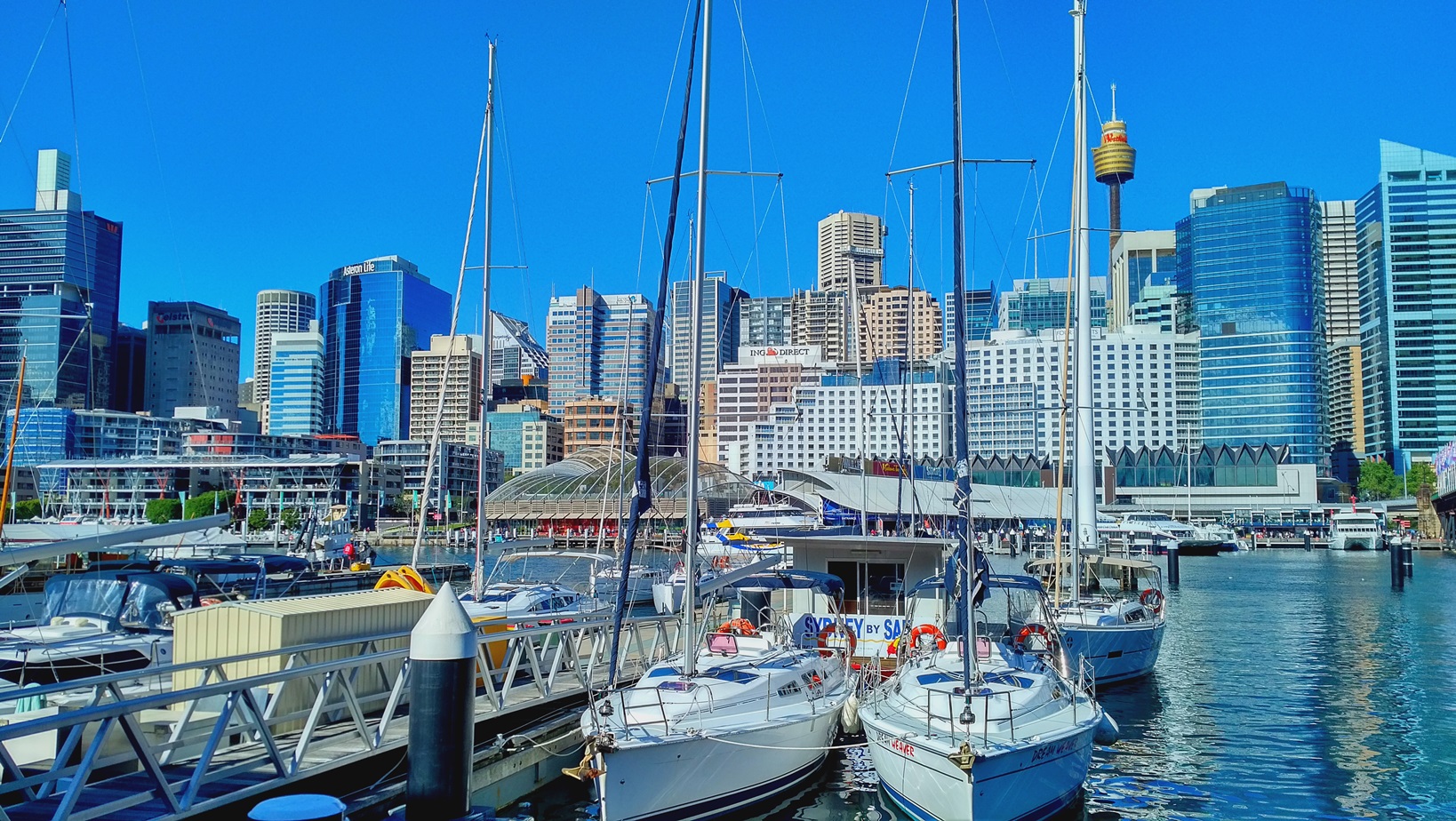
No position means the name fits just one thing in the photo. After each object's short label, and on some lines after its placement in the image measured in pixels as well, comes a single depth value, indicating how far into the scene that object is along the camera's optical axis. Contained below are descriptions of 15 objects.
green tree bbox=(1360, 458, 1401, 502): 170.00
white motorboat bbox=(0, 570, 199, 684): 19.58
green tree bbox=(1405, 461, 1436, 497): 160.62
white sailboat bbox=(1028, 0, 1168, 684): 28.41
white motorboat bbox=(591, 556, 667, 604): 43.19
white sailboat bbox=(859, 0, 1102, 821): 14.36
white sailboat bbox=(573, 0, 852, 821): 14.46
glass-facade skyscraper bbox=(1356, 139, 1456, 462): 195.00
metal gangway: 10.89
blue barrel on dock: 8.87
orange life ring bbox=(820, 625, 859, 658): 21.89
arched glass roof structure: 123.98
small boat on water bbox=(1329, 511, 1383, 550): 125.56
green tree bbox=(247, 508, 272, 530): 108.87
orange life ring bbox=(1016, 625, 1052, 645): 23.12
